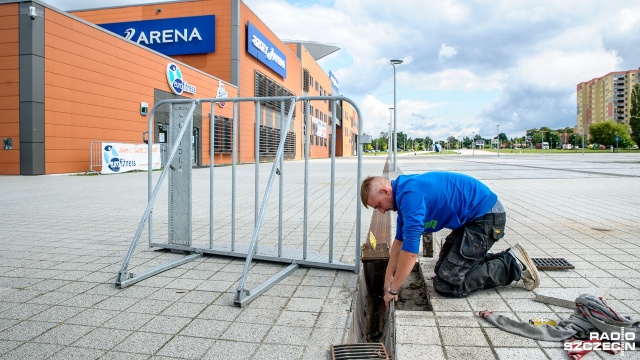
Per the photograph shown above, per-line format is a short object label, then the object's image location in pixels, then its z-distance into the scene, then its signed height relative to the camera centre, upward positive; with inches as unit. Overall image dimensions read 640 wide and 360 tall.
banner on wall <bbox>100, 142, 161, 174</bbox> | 743.1 +15.7
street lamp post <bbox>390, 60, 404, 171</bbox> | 911.5 +131.7
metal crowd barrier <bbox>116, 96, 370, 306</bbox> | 166.9 -10.3
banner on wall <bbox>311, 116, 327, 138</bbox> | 2242.2 +214.6
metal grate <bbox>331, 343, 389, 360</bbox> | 95.8 -41.5
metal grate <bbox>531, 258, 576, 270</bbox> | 159.5 -35.9
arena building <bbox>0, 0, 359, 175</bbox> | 654.5 +173.8
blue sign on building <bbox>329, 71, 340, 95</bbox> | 3164.9 +628.3
